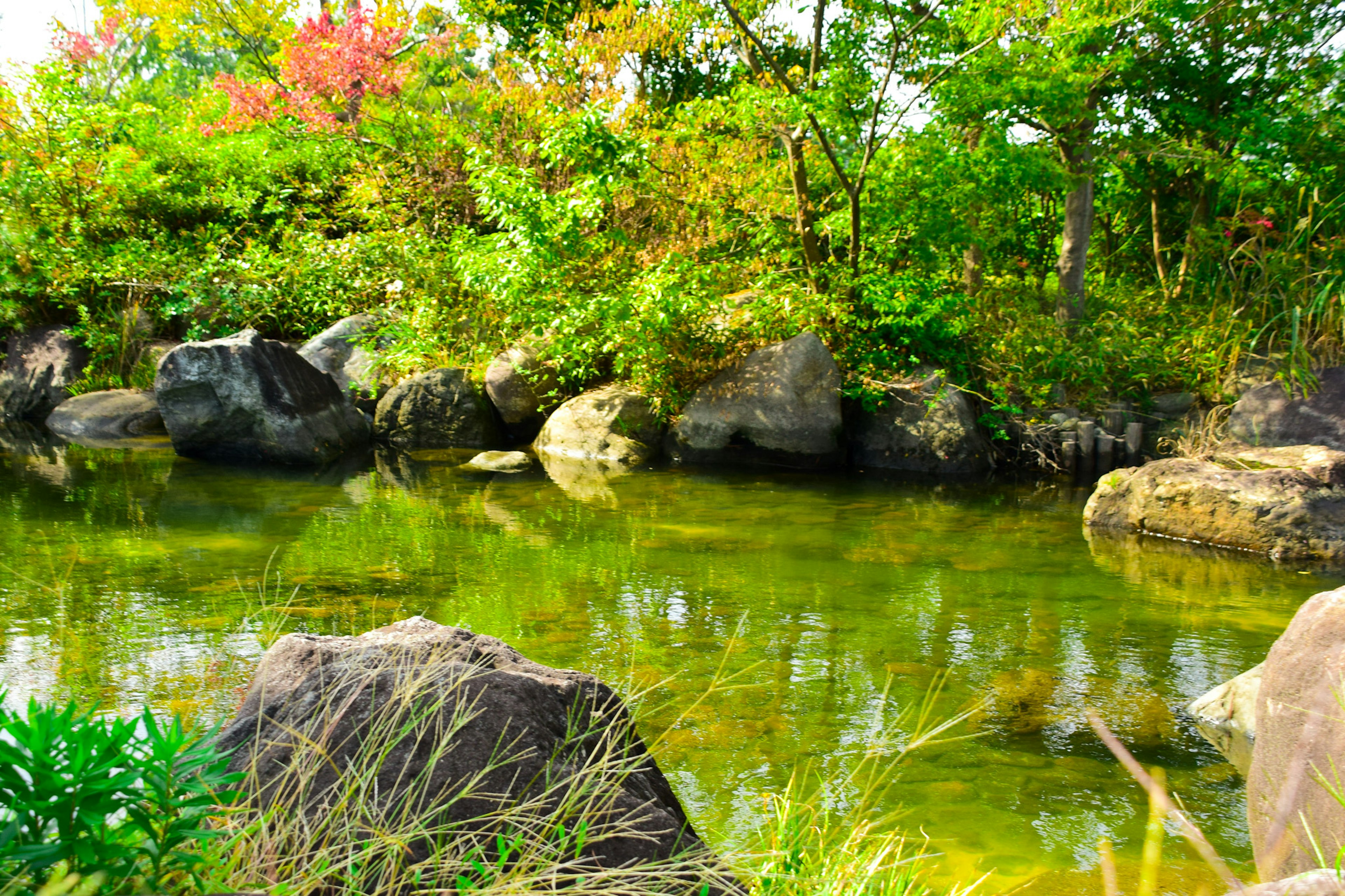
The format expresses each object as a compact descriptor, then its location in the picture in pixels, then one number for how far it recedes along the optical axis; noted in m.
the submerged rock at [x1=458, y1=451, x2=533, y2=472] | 10.05
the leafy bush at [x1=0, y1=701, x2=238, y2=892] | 1.42
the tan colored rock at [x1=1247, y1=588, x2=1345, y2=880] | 2.59
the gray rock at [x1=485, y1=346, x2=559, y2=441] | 11.48
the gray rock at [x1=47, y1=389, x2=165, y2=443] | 11.59
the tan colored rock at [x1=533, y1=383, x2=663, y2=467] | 10.72
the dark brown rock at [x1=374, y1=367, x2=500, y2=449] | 11.38
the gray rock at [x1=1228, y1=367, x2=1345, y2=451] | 8.96
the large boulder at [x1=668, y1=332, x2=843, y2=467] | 10.22
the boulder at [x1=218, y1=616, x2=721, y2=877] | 2.04
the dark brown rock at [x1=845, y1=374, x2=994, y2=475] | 10.27
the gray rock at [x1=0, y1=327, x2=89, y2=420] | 12.86
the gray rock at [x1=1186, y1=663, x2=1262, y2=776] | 4.05
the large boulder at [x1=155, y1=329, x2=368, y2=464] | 10.09
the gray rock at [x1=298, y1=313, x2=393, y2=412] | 11.91
